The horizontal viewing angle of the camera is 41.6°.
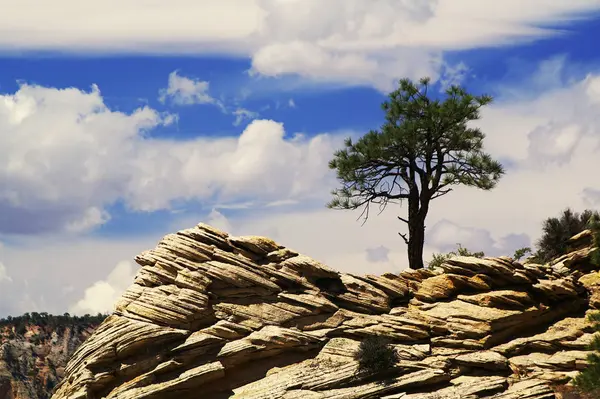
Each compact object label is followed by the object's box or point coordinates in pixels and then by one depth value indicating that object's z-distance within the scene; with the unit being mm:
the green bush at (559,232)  50812
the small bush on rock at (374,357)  35656
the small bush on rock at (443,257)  52938
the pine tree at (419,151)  48312
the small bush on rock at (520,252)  56453
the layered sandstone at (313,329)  36281
